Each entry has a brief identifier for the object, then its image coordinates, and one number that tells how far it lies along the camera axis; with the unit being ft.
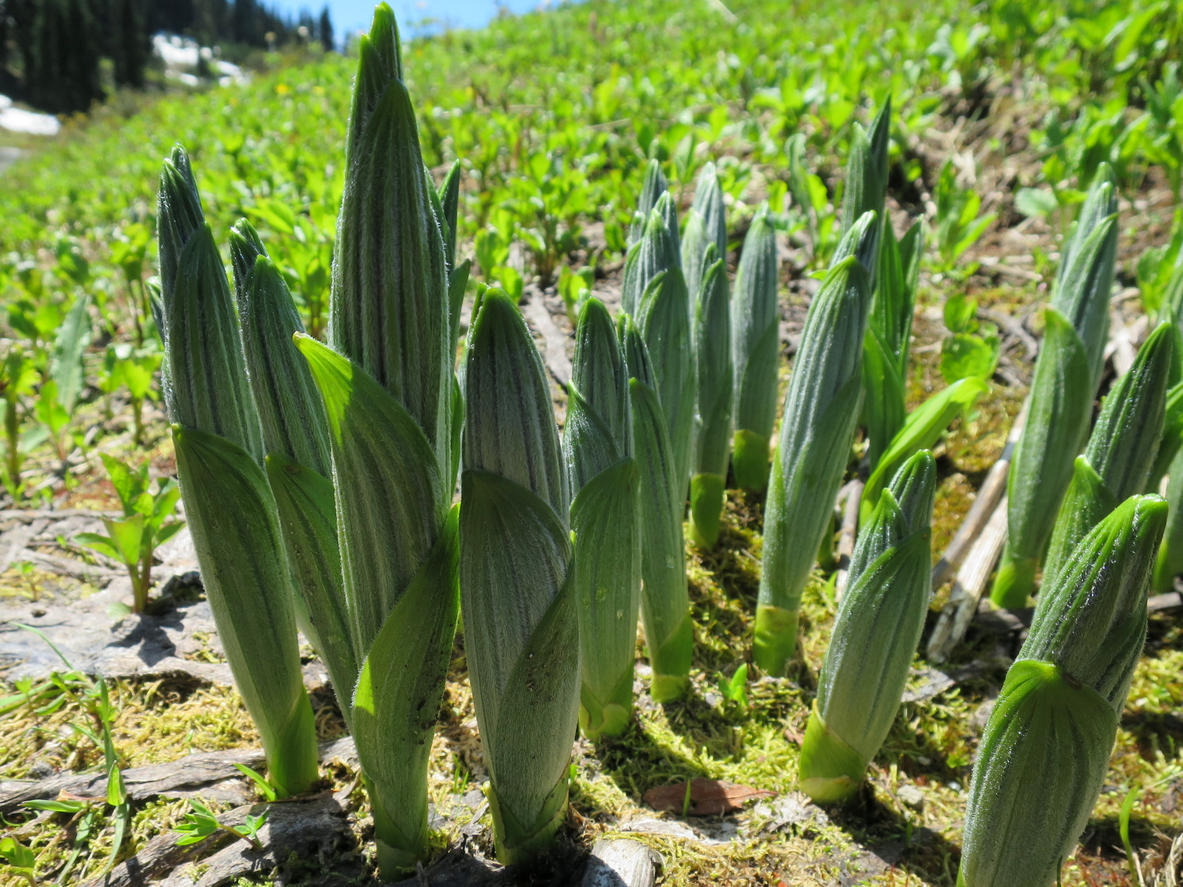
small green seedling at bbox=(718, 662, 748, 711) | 1.25
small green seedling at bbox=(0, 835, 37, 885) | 0.96
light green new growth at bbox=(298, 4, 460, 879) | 0.68
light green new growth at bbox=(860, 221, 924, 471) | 1.40
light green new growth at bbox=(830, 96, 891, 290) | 1.28
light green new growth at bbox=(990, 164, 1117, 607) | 1.30
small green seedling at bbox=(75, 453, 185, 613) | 1.38
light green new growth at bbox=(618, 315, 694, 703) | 1.06
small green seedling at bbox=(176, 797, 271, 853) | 0.93
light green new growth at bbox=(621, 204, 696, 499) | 1.23
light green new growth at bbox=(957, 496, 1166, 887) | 0.75
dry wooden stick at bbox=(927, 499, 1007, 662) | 1.42
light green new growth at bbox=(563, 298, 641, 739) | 0.96
